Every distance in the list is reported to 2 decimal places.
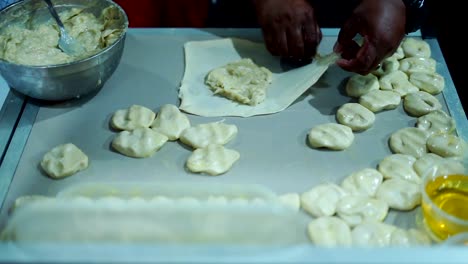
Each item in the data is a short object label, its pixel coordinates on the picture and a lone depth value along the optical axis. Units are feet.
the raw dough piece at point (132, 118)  5.41
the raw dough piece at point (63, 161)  4.82
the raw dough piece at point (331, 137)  5.16
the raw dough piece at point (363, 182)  4.72
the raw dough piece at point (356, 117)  5.44
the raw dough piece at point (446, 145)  5.07
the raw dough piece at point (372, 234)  4.16
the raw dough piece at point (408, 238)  4.15
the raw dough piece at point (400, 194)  4.57
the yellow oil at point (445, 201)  4.13
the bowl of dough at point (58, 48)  5.28
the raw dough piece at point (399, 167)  4.86
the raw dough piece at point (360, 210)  4.43
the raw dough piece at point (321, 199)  4.47
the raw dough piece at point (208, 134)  5.22
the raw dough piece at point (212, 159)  4.90
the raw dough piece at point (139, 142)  5.07
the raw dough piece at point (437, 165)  4.57
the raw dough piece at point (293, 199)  4.49
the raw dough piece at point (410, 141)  5.14
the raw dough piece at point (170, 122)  5.33
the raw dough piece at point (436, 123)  5.36
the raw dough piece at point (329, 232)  4.10
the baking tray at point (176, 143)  4.87
